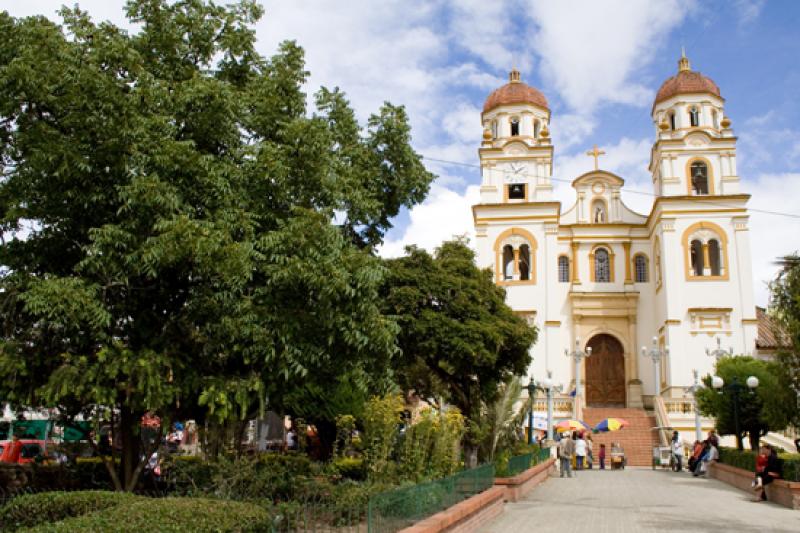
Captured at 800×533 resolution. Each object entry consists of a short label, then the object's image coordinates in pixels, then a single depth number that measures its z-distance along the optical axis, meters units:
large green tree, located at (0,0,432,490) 9.05
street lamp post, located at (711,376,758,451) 19.53
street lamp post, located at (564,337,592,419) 32.03
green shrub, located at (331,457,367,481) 12.82
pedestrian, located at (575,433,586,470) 25.27
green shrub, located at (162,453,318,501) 10.13
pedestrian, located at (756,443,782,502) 14.71
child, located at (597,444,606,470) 25.72
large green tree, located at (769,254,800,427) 13.98
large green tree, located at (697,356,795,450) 20.67
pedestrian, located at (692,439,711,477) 22.22
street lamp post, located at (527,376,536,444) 21.94
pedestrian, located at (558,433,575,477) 22.19
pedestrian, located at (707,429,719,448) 22.48
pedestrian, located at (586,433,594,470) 26.27
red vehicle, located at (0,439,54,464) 21.52
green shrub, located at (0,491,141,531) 8.13
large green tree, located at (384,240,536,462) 16.19
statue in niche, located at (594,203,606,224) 39.03
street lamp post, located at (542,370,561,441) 24.38
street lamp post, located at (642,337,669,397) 31.21
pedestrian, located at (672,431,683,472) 24.63
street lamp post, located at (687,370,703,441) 26.06
